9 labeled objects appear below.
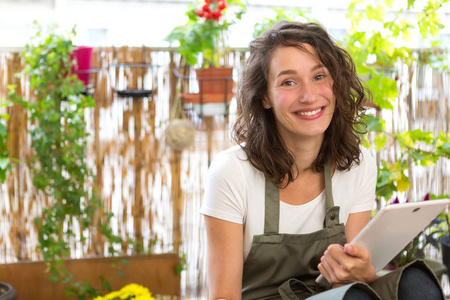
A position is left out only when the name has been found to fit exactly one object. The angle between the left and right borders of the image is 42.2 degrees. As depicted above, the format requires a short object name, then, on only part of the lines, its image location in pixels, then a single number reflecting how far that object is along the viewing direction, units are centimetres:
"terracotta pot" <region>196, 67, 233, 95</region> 274
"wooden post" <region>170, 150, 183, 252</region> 288
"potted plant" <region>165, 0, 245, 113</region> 268
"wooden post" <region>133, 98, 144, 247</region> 285
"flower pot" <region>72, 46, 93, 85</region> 263
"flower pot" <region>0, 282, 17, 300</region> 232
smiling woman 152
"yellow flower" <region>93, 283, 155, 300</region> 198
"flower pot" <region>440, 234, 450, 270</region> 229
